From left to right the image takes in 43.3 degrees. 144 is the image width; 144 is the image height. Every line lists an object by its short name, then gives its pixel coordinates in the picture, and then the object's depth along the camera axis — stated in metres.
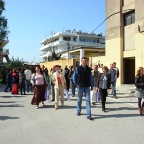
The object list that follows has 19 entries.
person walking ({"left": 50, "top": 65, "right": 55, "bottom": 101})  8.79
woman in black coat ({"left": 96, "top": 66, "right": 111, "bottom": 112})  6.59
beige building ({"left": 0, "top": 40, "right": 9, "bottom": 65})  45.78
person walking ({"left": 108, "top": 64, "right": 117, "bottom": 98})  9.41
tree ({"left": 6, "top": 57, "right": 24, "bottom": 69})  42.13
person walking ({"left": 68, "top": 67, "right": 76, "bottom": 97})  10.78
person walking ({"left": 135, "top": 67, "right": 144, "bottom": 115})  6.14
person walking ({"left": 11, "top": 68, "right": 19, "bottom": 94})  11.31
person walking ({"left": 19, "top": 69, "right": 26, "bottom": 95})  11.19
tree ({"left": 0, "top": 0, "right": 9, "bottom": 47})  19.95
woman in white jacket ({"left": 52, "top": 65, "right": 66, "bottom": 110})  7.38
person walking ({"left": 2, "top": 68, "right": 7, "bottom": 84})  18.53
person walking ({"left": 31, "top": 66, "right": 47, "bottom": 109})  7.47
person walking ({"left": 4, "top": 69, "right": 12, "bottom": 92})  12.28
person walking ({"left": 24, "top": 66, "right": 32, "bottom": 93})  11.60
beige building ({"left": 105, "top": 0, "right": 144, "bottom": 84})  14.11
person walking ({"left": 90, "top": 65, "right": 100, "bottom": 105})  7.85
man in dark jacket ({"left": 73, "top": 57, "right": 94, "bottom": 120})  5.93
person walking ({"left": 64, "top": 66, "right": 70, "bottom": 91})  11.11
